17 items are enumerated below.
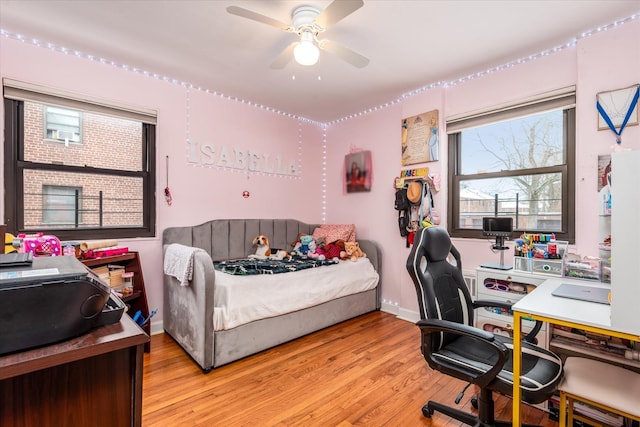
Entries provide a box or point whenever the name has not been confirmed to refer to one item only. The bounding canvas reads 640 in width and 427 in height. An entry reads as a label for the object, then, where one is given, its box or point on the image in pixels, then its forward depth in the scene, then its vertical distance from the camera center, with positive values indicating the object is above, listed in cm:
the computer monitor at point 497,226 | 235 -9
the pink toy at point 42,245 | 183 -21
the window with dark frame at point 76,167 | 238 +39
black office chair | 133 -68
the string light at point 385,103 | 225 +133
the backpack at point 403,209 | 333 +5
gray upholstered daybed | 220 -84
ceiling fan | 168 +113
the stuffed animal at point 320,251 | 343 -44
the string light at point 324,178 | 448 +52
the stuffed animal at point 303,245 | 368 -40
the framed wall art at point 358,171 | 387 +56
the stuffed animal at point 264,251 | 345 -44
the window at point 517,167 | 251 +44
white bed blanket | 227 -68
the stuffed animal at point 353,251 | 351 -44
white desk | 120 -43
